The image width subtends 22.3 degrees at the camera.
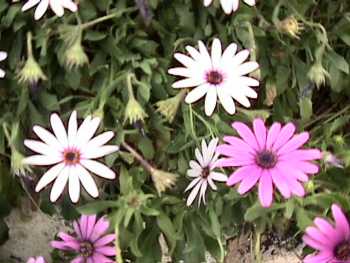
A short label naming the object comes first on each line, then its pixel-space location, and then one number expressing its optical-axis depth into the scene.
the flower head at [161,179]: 0.54
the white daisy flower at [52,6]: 0.55
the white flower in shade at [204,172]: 0.55
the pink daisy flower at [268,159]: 0.49
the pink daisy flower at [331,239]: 0.48
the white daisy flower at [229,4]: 0.56
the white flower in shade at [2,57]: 0.56
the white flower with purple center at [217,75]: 0.54
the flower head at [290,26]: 0.55
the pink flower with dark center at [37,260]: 0.55
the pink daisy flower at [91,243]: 0.55
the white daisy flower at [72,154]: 0.53
